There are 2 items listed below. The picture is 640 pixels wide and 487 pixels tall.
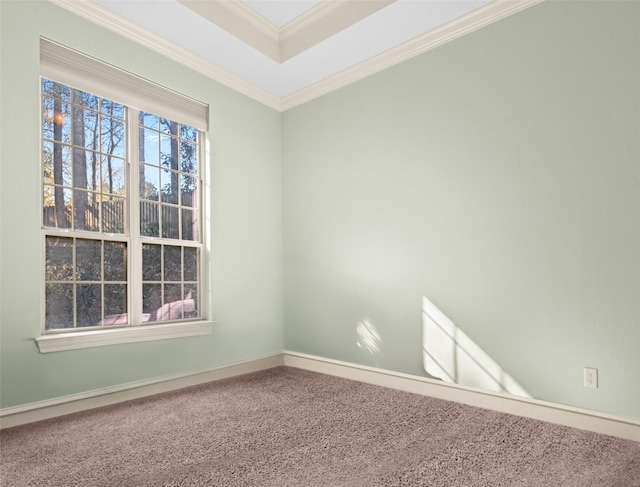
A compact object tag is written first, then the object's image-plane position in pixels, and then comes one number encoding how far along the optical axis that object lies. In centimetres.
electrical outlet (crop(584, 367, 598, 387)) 247
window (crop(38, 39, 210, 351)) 282
